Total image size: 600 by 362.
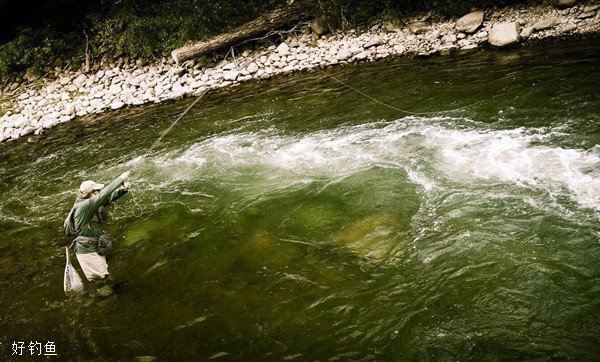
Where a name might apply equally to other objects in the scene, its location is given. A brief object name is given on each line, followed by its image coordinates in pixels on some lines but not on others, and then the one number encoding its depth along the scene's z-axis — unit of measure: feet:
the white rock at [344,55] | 39.14
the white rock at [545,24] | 32.83
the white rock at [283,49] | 42.32
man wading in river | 14.40
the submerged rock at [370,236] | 14.99
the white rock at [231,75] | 41.04
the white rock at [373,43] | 39.34
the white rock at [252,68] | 41.11
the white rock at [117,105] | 40.73
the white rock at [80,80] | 45.50
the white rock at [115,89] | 42.98
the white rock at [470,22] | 35.91
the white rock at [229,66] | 42.53
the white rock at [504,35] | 32.68
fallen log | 43.29
